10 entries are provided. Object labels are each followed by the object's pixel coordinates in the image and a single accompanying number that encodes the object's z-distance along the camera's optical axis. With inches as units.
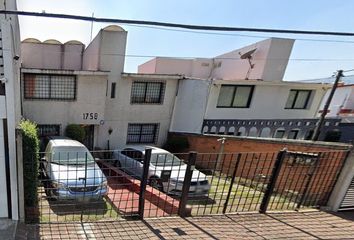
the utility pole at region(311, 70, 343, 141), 588.2
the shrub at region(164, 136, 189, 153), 574.9
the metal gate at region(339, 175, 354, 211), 228.3
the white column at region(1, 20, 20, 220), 145.5
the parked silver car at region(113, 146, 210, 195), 291.7
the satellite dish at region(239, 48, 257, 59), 660.2
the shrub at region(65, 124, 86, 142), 507.5
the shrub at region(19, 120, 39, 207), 167.0
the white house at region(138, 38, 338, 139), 582.2
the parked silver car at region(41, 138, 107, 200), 246.4
